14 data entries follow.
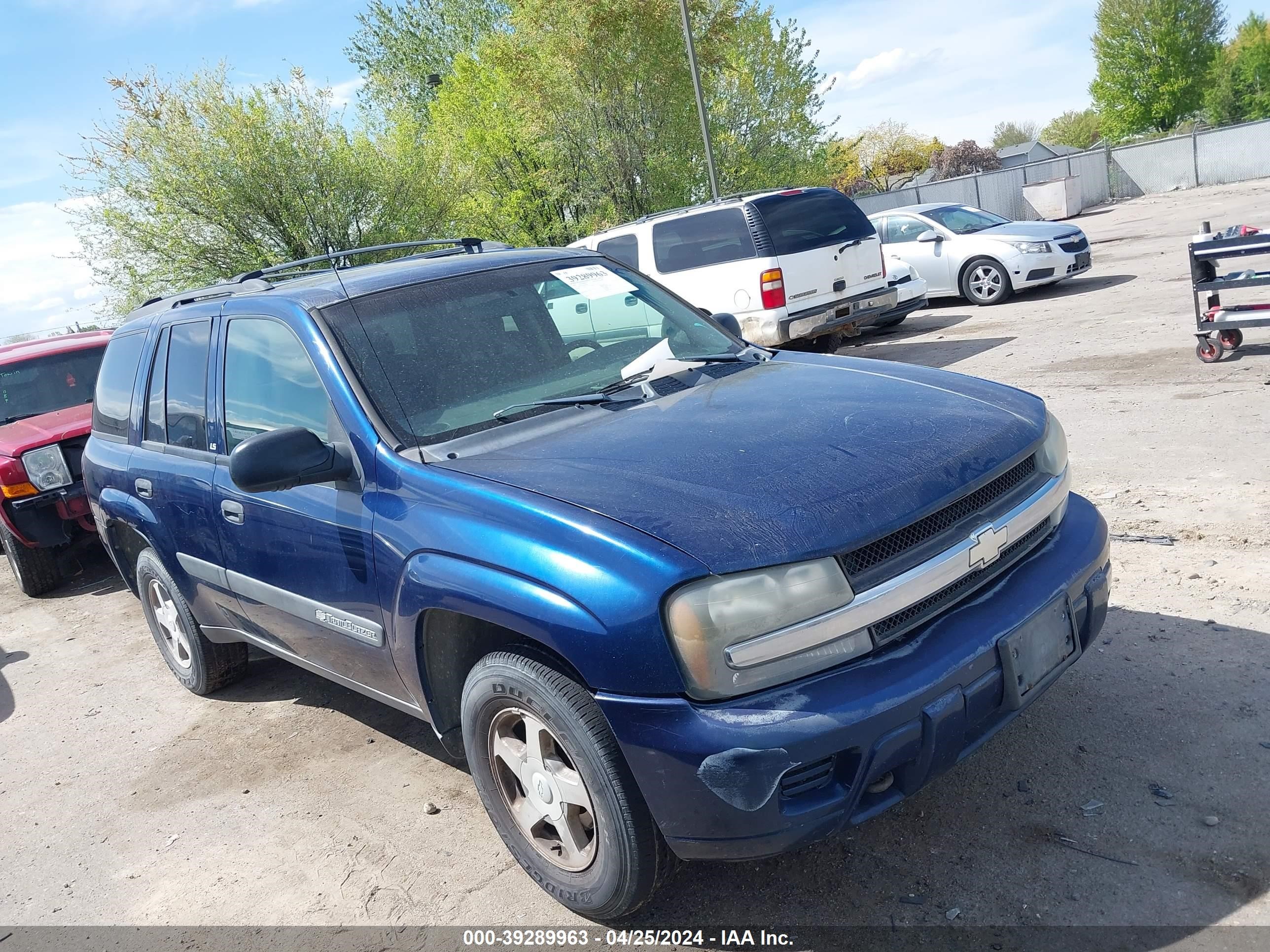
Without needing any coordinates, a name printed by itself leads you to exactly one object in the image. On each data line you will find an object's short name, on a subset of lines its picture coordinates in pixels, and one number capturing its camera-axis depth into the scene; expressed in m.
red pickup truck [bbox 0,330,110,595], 7.21
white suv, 10.38
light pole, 18.48
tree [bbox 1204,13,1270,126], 64.94
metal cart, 7.51
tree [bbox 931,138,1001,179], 65.81
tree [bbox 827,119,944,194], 64.00
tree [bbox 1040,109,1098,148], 87.19
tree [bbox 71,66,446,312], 15.31
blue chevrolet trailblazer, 2.38
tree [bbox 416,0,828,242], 21.95
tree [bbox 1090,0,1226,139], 53.69
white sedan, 13.93
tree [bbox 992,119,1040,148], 100.25
